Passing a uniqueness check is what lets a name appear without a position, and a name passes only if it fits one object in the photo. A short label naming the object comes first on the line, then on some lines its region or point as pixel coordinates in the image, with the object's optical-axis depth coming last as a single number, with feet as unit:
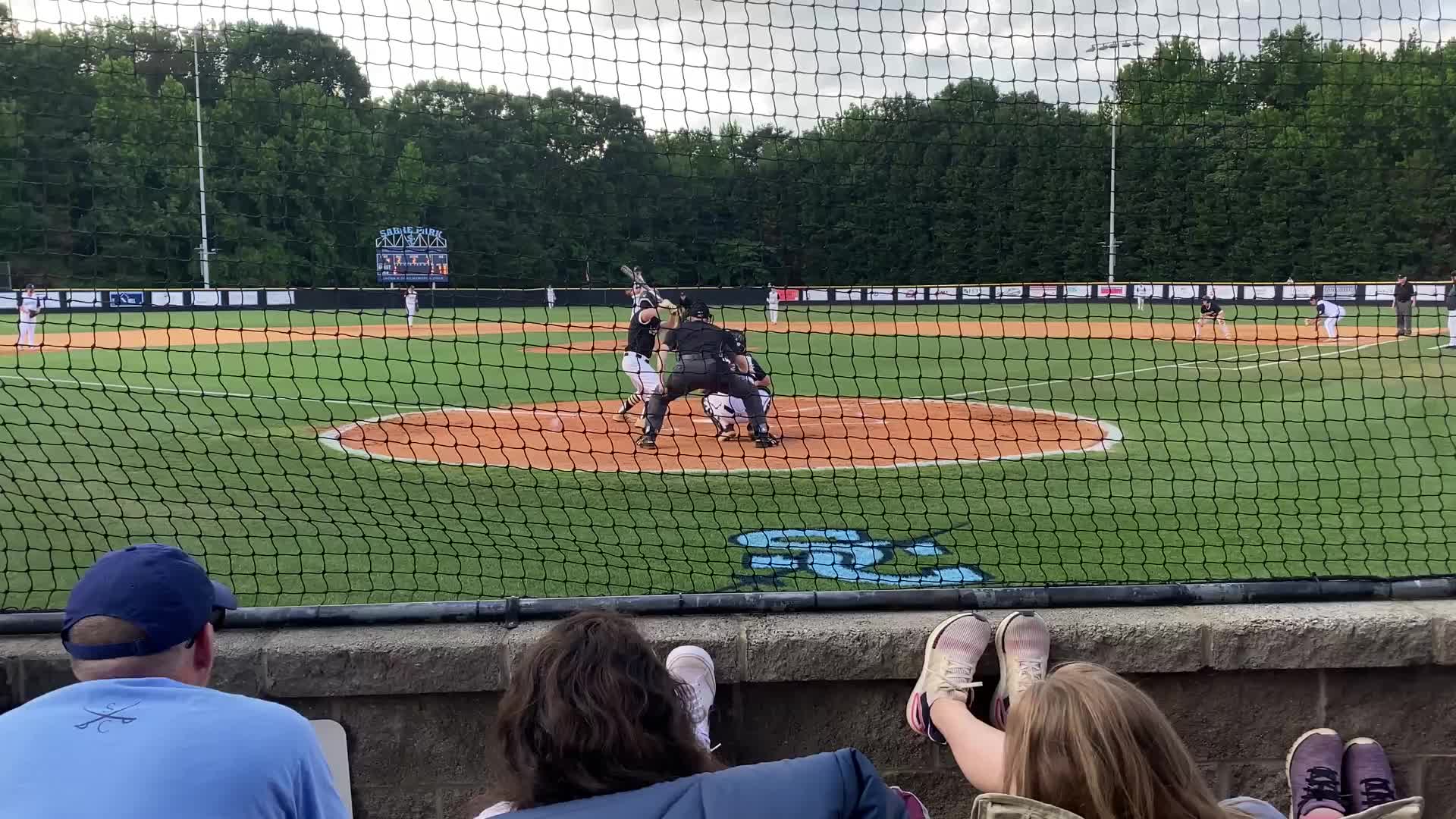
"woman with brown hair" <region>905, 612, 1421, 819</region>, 6.93
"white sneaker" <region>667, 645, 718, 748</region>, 10.20
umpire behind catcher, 32.19
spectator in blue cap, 6.13
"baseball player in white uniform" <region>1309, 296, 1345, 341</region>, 72.80
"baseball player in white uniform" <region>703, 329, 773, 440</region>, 34.94
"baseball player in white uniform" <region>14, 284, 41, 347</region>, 66.37
